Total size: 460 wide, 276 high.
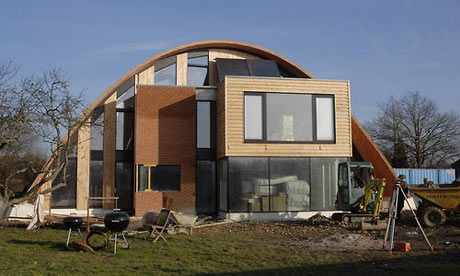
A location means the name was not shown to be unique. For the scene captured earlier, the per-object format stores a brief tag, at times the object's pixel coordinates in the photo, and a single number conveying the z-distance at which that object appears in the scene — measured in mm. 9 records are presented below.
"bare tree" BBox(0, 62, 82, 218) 15641
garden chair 13189
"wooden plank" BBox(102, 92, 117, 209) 20922
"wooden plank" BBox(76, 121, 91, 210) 20656
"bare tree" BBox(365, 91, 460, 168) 40344
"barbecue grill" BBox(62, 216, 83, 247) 11809
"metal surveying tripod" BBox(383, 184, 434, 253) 10580
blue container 32031
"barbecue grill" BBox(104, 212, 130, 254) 11062
